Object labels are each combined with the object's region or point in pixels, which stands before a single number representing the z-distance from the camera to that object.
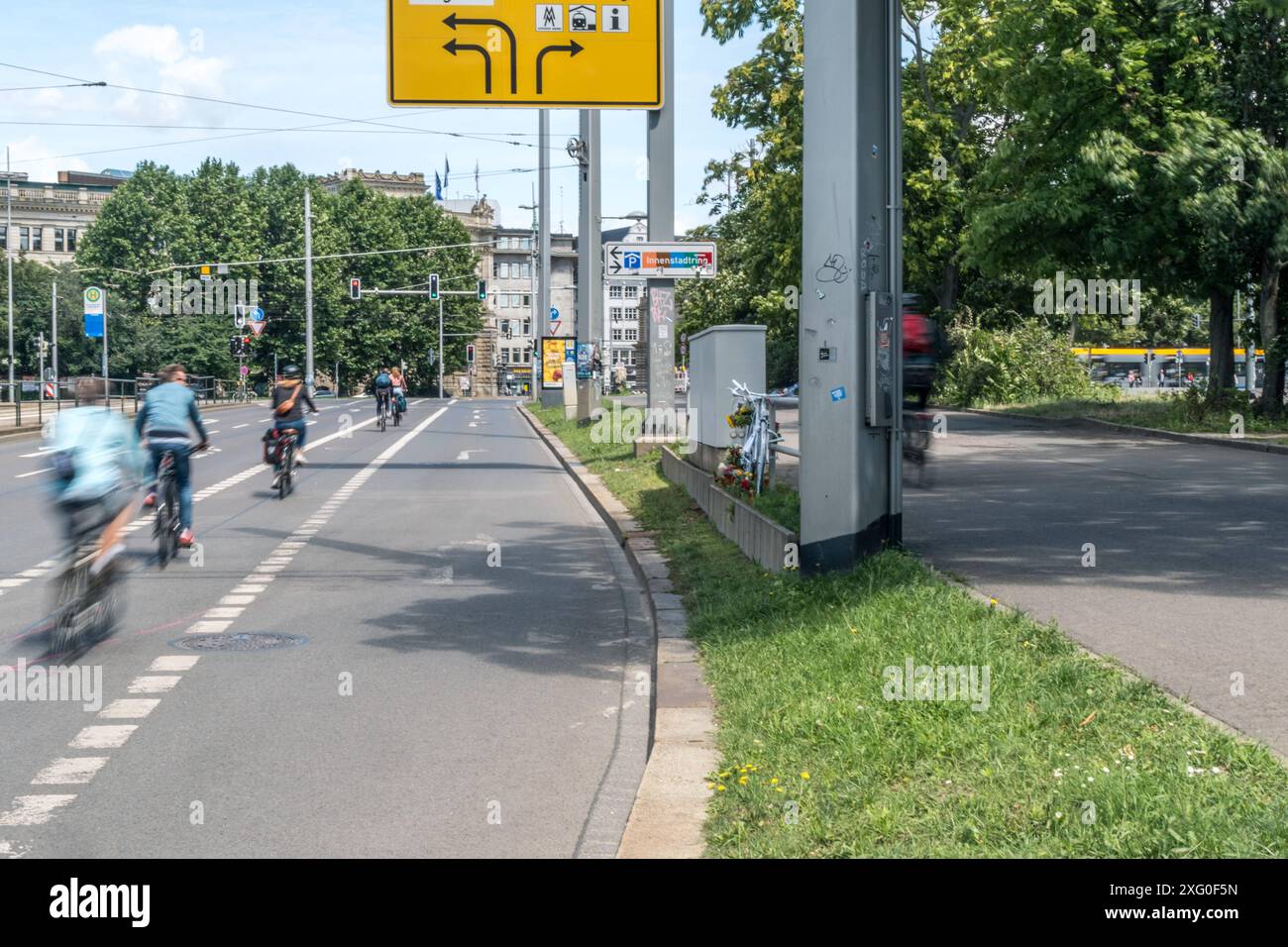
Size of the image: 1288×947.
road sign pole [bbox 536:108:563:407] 44.22
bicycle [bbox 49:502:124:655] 9.17
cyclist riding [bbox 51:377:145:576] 9.53
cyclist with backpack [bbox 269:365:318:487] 20.47
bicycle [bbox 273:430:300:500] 20.11
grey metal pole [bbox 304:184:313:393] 79.00
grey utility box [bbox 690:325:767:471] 15.21
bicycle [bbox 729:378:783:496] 13.38
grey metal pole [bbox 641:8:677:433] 21.11
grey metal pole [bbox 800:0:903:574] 9.96
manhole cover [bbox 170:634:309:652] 9.44
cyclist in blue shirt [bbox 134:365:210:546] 13.70
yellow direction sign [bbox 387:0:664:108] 15.70
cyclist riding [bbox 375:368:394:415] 42.34
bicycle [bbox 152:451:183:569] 13.68
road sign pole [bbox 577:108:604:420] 31.41
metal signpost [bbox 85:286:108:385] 48.19
